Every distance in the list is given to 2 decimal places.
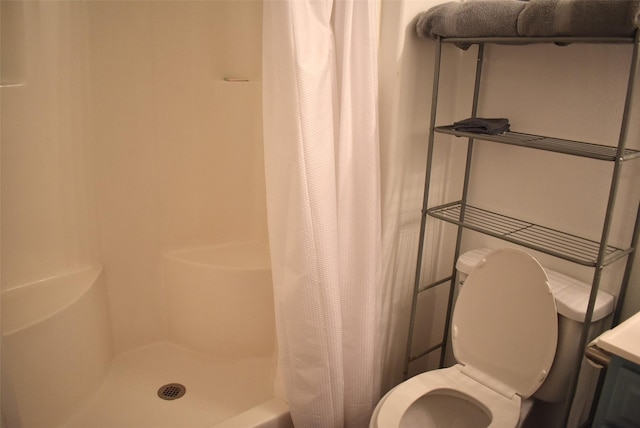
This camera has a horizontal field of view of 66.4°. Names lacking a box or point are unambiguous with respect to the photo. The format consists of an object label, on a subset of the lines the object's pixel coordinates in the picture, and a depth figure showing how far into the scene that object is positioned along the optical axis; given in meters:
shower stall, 1.70
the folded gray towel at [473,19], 1.33
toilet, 1.43
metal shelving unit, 1.21
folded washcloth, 1.47
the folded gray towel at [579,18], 1.12
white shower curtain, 1.33
